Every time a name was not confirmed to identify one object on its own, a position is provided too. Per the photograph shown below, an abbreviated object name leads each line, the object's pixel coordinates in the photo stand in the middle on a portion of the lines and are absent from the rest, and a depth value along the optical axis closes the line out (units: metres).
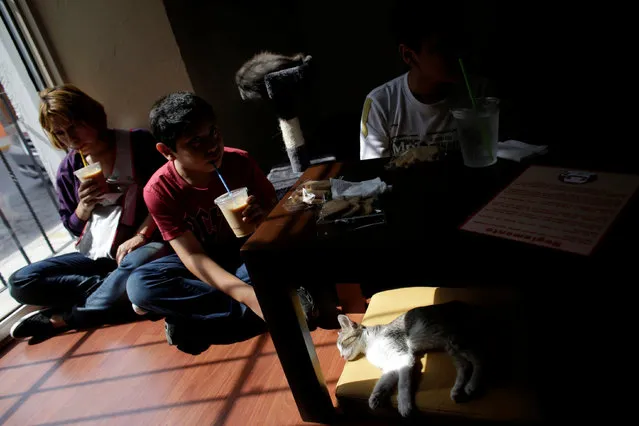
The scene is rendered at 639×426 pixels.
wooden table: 0.70
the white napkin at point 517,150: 1.11
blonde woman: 1.90
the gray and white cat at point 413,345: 1.04
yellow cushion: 0.97
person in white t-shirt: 1.40
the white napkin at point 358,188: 1.03
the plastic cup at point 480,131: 1.03
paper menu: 0.73
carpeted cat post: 2.18
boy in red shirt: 1.51
